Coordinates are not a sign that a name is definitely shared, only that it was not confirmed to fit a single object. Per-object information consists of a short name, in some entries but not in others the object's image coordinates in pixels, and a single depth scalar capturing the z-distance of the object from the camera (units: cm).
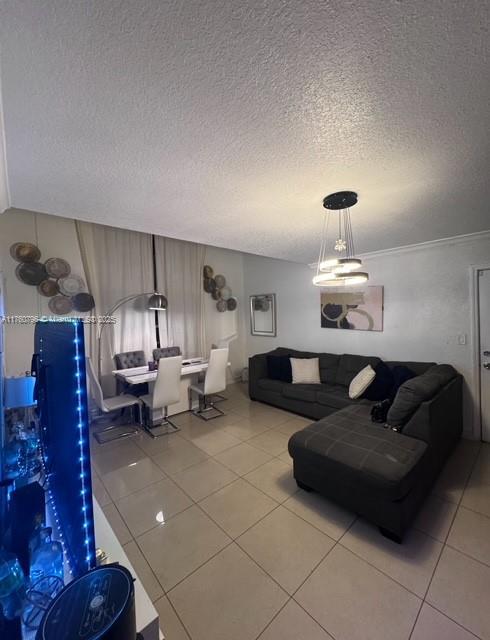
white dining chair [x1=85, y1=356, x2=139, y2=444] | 309
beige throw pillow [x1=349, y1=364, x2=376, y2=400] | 315
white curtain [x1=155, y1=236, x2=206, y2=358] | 459
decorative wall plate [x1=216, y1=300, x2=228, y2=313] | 541
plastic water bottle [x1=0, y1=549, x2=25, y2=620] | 59
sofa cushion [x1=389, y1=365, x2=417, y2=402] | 292
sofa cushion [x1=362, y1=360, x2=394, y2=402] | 307
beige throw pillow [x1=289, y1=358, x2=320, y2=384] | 404
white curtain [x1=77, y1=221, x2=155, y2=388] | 382
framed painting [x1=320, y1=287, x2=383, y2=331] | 379
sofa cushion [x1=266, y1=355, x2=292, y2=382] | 419
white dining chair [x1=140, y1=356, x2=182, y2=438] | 321
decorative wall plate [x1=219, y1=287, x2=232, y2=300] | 544
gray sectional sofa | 172
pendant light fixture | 191
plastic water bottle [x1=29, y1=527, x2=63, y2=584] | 77
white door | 294
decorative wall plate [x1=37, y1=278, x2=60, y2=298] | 343
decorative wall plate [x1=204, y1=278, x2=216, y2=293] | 519
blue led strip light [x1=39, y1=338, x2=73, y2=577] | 88
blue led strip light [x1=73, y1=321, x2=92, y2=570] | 72
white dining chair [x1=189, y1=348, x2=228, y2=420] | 369
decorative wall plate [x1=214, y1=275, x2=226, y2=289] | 532
